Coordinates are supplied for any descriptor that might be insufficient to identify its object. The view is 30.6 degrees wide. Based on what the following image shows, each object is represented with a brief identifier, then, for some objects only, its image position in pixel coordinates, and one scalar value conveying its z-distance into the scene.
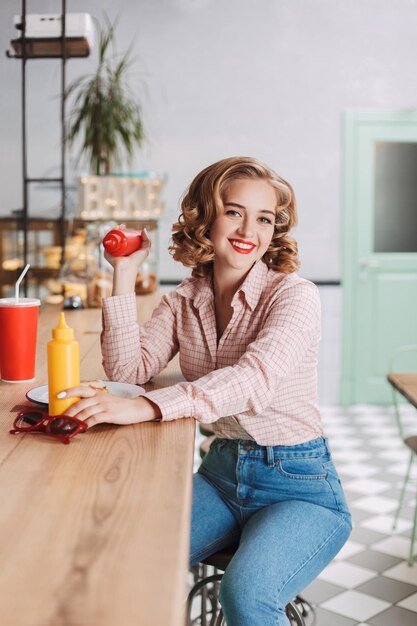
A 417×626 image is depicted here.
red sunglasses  1.29
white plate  1.51
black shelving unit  3.82
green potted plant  4.69
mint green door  5.66
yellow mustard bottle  1.37
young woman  1.41
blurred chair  2.56
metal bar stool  1.59
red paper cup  1.68
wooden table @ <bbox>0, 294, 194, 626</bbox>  0.72
